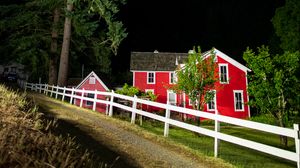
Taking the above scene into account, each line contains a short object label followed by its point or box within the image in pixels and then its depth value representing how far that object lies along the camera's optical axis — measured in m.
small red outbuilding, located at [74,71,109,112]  39.63
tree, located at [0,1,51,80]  30.36
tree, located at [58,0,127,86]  24.60
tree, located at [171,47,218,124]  15.88
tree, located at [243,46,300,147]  16.28
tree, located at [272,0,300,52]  43.16
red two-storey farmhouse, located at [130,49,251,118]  33.00
